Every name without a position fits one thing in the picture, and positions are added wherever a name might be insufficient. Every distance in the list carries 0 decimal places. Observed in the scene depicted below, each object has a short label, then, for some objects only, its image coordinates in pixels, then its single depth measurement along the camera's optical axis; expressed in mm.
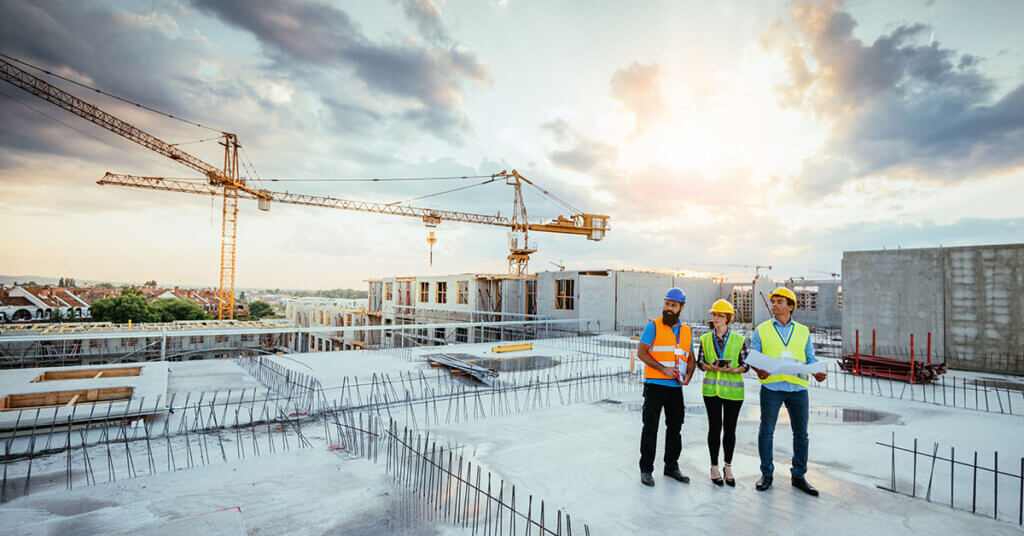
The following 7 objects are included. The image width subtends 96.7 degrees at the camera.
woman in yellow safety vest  4527
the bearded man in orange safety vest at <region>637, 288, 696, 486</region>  4547
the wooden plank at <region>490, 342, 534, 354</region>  15159
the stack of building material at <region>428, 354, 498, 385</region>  10250
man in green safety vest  4508
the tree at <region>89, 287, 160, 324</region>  41406
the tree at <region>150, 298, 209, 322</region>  48600
